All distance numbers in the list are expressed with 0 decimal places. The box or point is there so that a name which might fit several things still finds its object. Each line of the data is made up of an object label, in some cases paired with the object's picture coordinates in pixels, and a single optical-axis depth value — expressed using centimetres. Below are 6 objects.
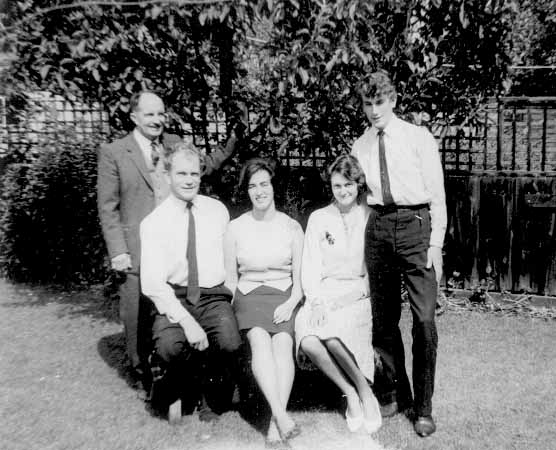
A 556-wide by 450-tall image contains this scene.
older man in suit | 421
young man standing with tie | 370
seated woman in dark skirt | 398
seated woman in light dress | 385
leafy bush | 702
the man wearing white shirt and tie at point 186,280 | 387
